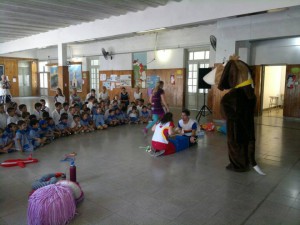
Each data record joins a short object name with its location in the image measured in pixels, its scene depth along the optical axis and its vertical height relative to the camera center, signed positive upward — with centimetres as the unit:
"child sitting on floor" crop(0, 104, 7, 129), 624 -94
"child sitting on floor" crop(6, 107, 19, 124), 617 -88
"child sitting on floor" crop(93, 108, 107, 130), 811 -119
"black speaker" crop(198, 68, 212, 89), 967 +27
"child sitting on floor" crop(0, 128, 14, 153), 540 -136
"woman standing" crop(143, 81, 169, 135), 673 -46
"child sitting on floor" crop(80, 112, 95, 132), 760 -124
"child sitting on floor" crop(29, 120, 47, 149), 570 -122
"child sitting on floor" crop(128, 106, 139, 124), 923 -121
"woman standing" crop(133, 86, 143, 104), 1127 -55
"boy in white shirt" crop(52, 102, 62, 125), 719 -93
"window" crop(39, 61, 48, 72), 2114 +123
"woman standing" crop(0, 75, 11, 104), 1134 -54
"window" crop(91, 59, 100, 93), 1800 +55
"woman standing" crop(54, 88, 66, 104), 965 -60
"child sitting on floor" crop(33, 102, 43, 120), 712 -85
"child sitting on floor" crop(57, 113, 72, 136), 701 -121
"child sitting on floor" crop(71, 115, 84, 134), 735 -128
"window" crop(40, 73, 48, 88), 2131 +7
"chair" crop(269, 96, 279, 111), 1321 -90
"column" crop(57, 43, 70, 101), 1213 +50
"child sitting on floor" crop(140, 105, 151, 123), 939 -119
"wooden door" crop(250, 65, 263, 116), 1072 -1
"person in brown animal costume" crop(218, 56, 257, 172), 425 -46
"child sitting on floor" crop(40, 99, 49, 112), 754 -81
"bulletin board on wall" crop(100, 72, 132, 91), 1570 +14
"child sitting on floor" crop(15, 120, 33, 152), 543 -127
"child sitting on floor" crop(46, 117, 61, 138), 659 -124
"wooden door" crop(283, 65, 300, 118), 990 -26
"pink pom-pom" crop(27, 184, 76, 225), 255 -128
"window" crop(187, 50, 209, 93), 1255 +94
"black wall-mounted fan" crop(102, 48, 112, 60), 1639 +179
